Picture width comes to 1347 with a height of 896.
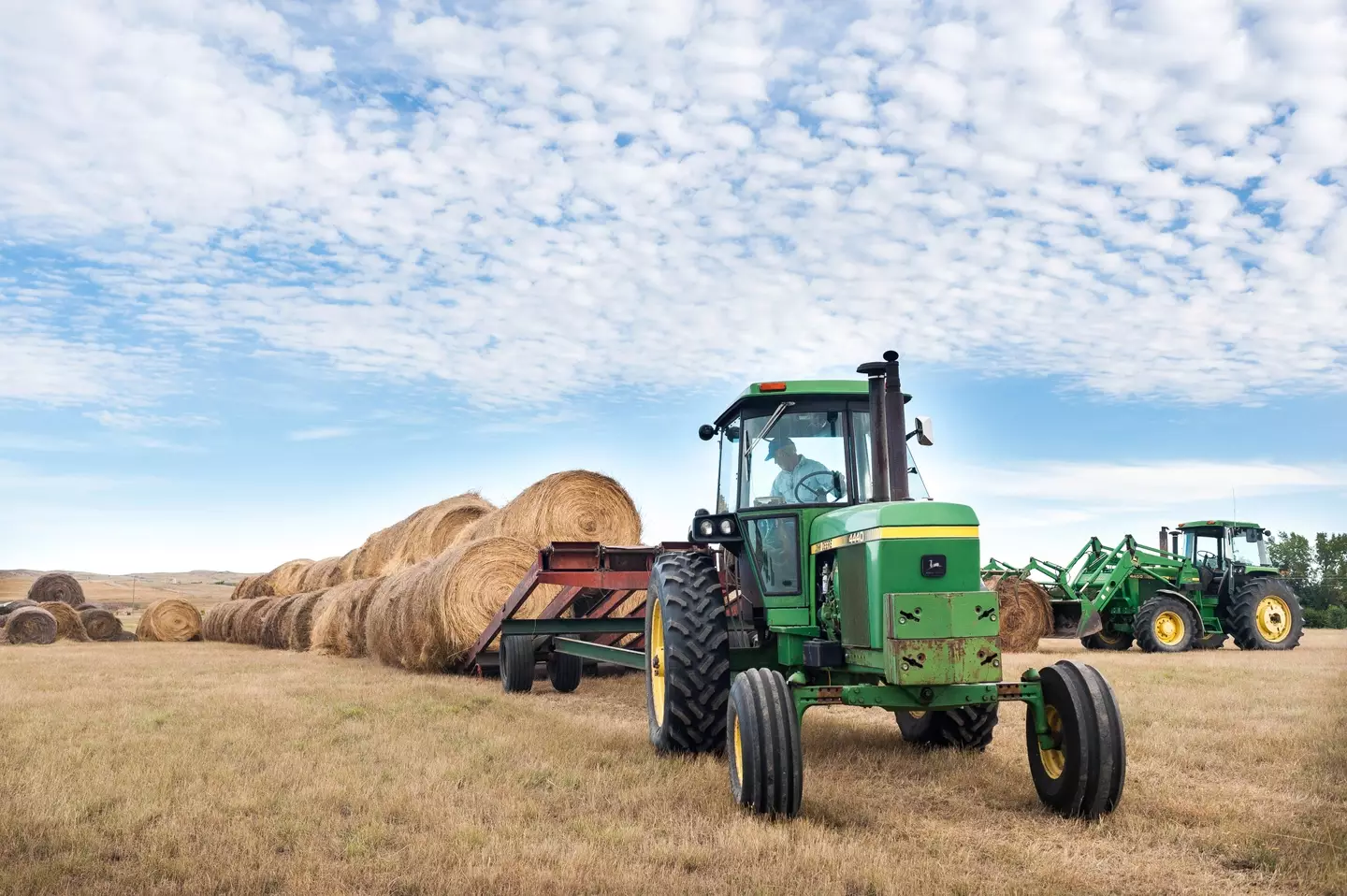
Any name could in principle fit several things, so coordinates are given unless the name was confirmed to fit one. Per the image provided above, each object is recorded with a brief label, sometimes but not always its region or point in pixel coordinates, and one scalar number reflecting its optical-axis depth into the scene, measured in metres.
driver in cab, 6.19
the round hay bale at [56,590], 24.19
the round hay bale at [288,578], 21.47
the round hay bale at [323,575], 19.11
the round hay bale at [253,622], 18.47
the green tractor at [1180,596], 16.19
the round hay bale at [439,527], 15.12
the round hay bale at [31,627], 19.22
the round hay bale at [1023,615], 16.59
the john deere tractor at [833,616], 4.83
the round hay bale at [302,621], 16.53
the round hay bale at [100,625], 20.95
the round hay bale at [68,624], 20.61
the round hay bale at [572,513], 12.43
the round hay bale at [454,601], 11.29
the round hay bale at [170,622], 21.42
